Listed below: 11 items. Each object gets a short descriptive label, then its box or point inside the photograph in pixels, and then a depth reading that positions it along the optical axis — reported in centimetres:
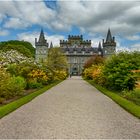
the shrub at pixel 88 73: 2218
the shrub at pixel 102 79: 1241
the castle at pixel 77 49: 5251
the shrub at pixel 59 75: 1990
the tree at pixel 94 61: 2583
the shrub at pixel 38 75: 1280
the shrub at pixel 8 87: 686
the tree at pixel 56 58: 2342
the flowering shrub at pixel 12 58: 1159
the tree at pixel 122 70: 947
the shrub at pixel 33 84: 1197
